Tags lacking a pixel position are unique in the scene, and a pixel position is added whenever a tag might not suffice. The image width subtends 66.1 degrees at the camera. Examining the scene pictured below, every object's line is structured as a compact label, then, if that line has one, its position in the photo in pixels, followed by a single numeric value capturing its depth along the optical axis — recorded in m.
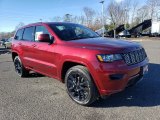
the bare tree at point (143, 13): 44.79
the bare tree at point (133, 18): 45.32
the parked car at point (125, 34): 25.44
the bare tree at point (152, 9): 42.94
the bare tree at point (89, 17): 43.12
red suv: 2.29
